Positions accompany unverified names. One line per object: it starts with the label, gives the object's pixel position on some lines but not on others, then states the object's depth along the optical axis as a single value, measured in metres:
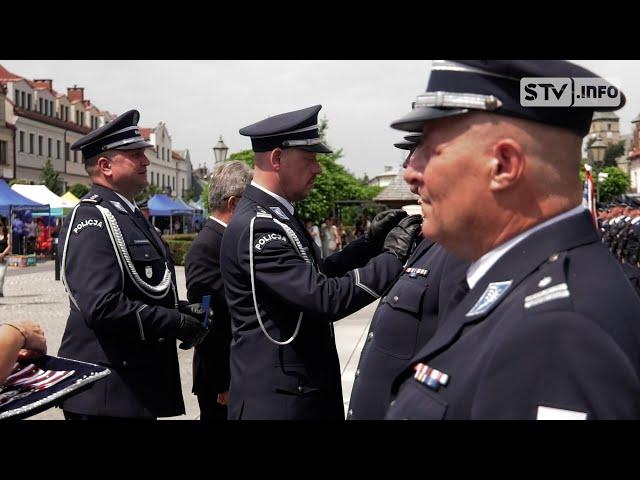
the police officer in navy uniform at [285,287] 3.00
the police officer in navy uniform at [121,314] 3.23
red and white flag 7.84
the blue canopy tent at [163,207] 32.53
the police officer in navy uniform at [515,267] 1.18
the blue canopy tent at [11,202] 20.96
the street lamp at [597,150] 14.59
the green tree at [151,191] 48.25
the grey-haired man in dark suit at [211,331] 4.27
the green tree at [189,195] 63.68
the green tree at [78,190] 37.51
